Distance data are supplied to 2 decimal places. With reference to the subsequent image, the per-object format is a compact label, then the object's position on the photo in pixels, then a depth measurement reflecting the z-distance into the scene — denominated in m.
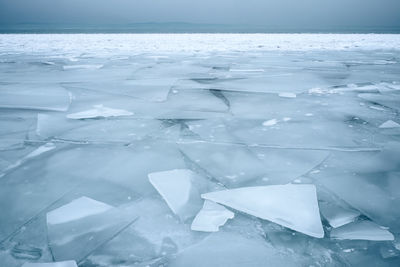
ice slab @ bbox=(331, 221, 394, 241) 0.96
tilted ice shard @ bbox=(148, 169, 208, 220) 1.13
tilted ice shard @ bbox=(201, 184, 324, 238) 1.02
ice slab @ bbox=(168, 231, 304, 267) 0.87
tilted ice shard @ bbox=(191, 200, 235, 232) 1.02
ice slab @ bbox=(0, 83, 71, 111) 2.58
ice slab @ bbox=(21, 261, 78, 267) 0.85
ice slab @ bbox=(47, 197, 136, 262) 0.93
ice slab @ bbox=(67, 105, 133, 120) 2.29
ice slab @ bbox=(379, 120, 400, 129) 2.04
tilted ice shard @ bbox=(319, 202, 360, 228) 1.05
